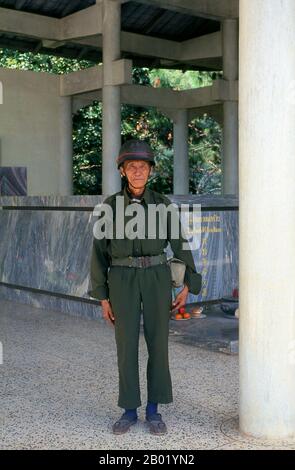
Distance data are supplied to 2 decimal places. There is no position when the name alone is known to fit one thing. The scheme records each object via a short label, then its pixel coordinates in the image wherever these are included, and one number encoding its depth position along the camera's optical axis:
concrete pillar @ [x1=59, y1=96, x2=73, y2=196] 16.38
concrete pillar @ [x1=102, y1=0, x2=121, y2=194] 14.04
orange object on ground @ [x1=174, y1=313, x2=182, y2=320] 7.26
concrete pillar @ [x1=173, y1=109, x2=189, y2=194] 19.44
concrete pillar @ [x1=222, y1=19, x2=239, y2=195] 15.84
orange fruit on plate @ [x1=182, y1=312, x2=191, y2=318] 7.31
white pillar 3.63
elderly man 3.78
